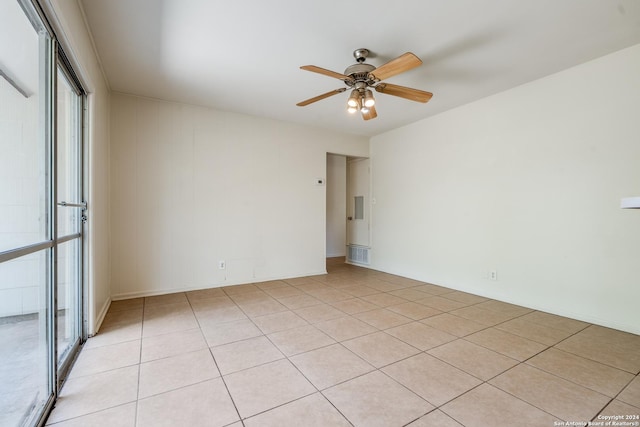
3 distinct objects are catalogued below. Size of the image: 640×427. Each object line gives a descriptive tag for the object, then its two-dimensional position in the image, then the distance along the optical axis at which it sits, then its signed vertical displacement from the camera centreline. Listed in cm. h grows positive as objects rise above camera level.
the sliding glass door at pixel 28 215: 133 -4
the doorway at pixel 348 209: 602 +3
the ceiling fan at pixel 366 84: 249 +122
